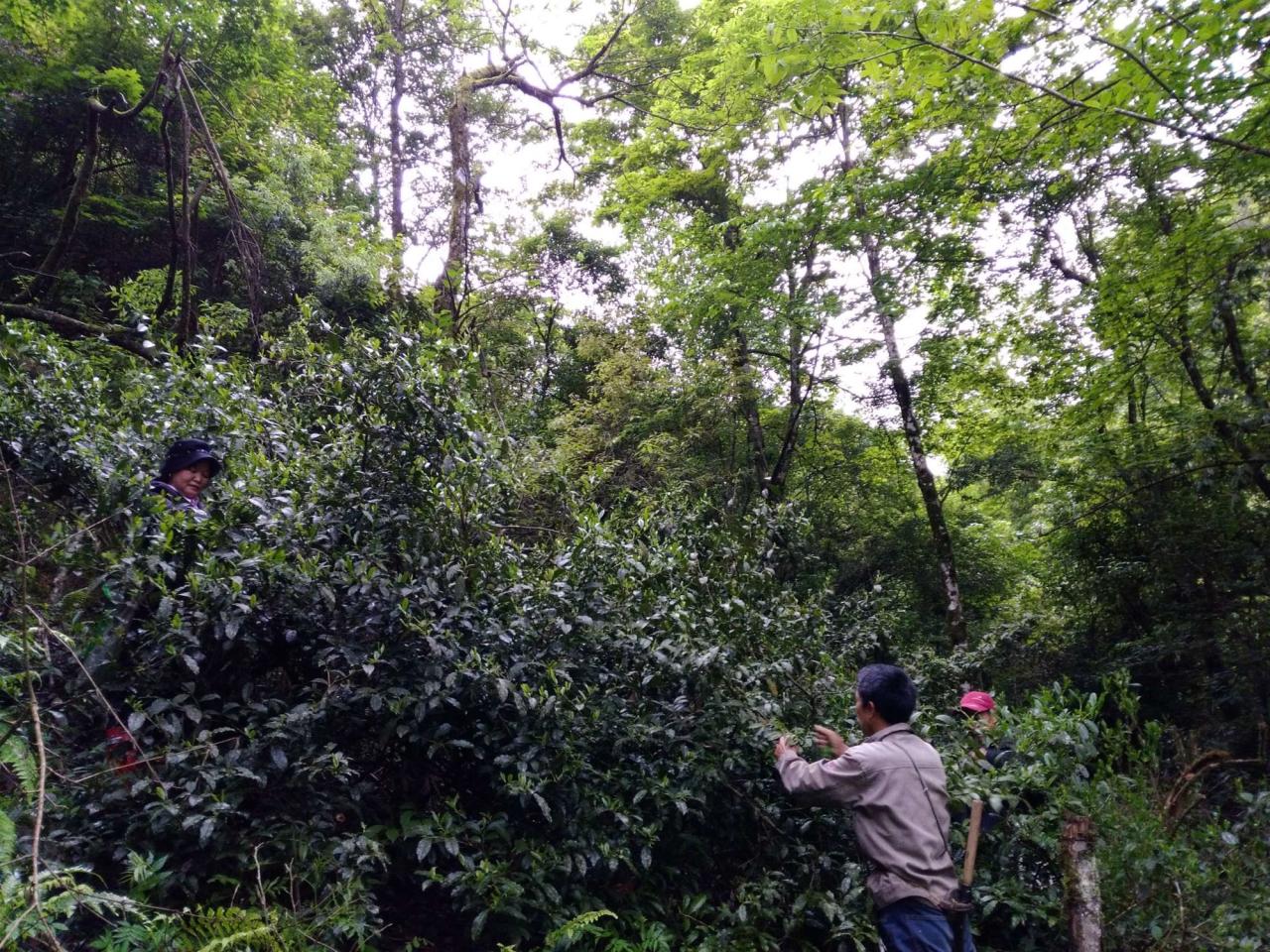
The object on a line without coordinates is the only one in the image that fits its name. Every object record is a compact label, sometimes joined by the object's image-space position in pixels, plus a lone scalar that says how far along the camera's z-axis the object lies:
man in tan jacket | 2.64
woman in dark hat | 3.50
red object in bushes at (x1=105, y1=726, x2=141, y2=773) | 2.74
